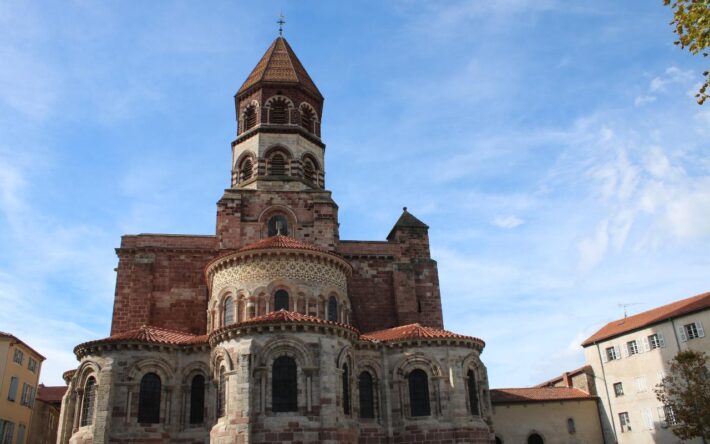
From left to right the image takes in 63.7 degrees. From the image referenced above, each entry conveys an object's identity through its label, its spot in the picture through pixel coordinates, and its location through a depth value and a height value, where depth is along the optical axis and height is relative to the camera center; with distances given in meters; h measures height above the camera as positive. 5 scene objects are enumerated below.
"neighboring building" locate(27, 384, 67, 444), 36.84 +2.78
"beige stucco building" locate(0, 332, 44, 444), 32.44 +4.19
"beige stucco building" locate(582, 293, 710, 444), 31.28 +3.73
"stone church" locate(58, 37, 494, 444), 21.06 +4.14
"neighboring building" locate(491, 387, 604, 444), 33.38 +0.94
